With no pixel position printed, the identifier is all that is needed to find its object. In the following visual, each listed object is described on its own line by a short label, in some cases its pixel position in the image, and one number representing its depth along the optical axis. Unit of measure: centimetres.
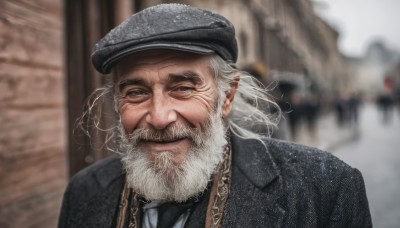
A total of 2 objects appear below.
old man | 68
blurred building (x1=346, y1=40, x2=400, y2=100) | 7170
